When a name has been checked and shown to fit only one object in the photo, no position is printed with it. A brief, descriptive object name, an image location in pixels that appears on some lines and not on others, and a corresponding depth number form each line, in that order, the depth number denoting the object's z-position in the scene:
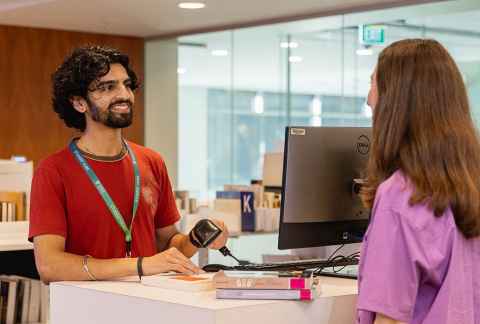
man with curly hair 2.75
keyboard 2.75
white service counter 2.21
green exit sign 6.91
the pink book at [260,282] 2.28
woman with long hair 2.03
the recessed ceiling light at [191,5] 6.87
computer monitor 2.79
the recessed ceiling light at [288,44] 7.70
